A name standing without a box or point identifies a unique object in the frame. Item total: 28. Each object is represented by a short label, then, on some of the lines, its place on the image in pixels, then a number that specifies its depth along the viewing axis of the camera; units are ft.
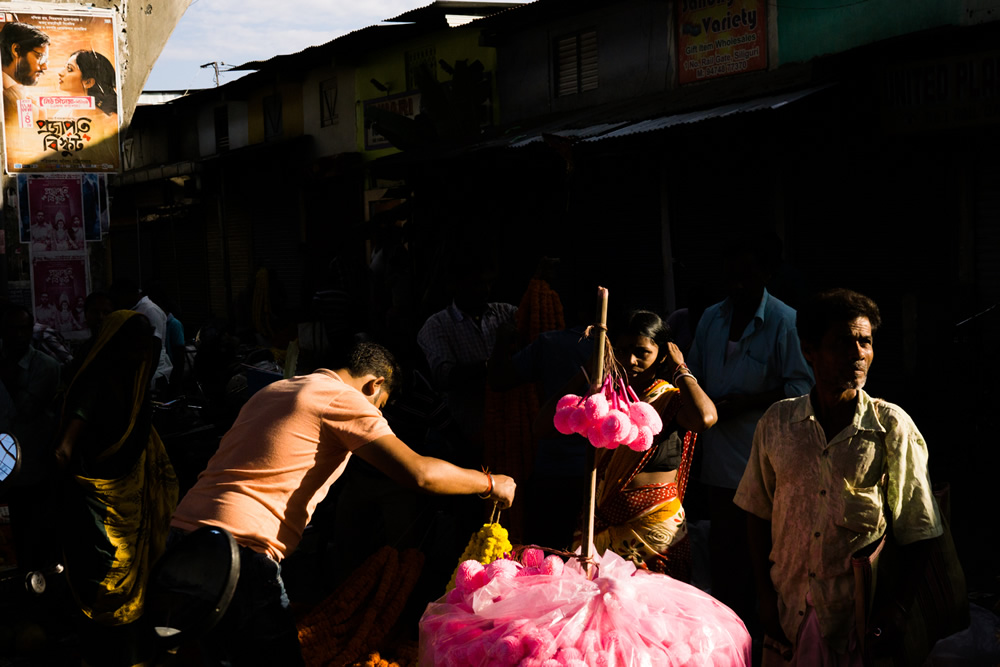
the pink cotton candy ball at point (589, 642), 8.72
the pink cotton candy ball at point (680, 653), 8.77
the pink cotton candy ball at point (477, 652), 8.86
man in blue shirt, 15.29
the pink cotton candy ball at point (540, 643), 8.63
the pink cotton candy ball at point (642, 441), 9.38
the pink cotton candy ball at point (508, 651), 8.68
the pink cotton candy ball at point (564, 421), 9.27
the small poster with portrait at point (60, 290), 24.57
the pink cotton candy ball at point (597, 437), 9.08
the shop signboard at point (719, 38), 35.45
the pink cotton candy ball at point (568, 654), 8.58
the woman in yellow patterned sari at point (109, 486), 16.74
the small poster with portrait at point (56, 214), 24.11
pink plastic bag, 8.70
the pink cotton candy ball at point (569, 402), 9.42
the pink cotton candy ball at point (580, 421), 9.17
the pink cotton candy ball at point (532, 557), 10.24
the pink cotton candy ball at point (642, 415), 9.37
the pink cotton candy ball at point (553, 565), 9.70
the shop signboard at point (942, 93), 25.38
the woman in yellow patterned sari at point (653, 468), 13.50
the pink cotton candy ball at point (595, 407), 9.10
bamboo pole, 9.04
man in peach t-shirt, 11.56
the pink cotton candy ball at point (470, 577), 9.78
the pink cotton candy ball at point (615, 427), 9.03
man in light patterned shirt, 9.64
